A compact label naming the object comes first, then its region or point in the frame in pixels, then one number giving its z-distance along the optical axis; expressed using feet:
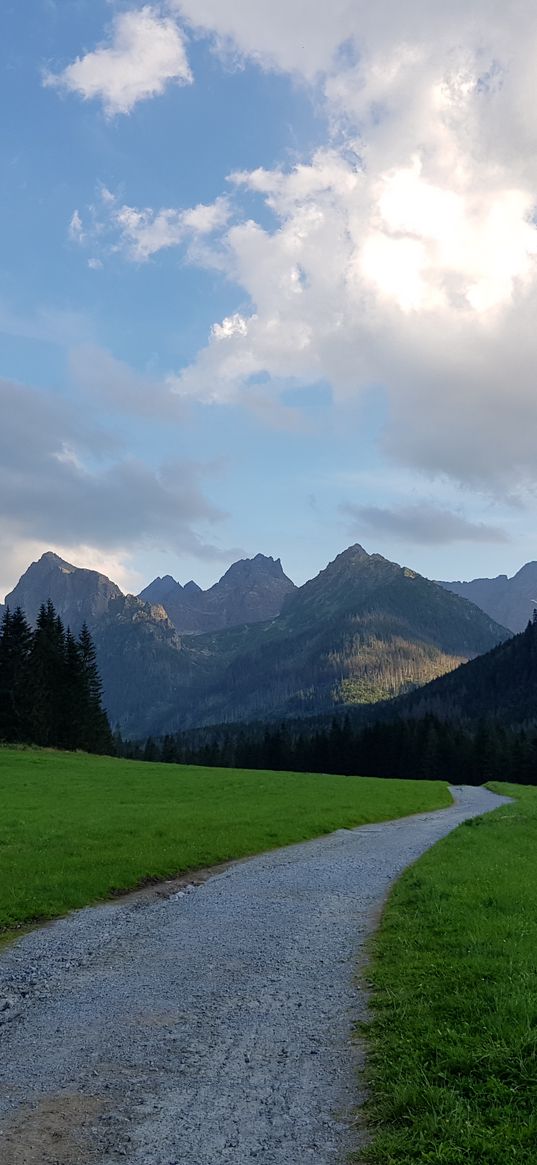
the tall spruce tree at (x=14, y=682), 306.96
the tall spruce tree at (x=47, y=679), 316.19
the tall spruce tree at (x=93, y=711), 369.42
